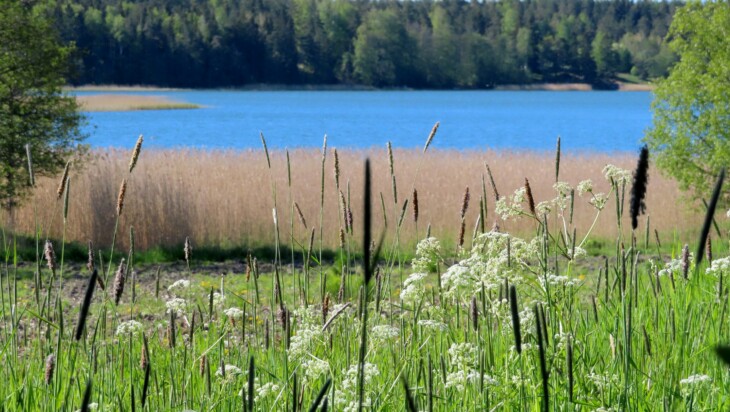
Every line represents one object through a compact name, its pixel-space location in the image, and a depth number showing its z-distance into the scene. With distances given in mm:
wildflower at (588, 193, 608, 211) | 7371
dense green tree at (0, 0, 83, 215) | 28906
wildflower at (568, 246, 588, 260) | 6996
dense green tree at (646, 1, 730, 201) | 29078
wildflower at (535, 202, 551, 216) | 7180
